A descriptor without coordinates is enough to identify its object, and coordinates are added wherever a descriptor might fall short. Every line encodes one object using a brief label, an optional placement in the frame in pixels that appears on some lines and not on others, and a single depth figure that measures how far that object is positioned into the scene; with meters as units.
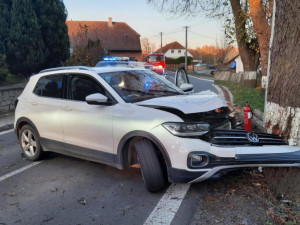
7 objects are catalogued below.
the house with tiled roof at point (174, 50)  82.83
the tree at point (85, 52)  14.18
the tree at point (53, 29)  10.78
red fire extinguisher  4.52
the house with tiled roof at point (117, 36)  36.81
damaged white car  2.89
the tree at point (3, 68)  9.40
